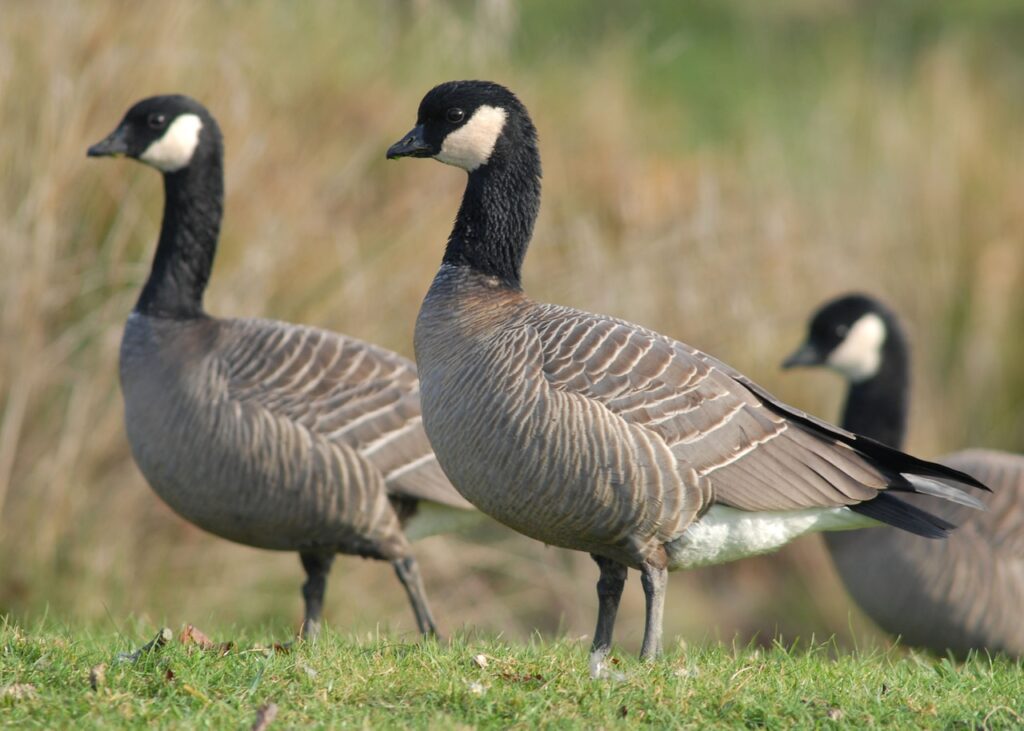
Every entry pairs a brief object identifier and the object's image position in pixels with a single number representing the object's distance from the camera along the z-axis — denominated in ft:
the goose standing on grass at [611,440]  39.47
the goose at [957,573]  55.21
